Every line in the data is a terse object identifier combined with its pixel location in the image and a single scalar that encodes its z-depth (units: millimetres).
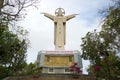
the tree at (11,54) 10198
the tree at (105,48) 5436
